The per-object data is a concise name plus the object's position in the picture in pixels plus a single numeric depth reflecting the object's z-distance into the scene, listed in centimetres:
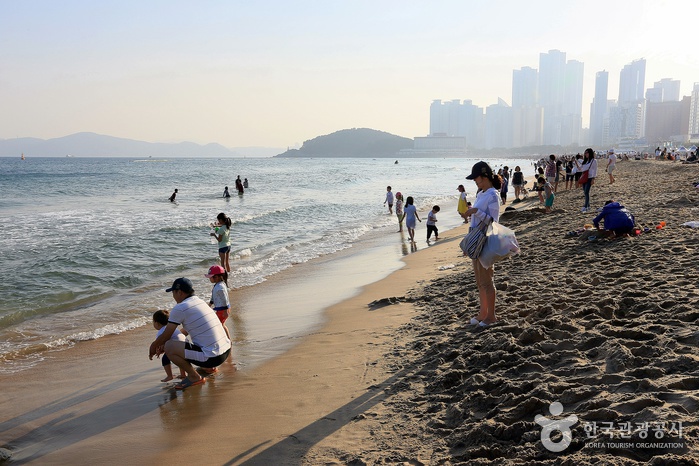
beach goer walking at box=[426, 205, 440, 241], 1466
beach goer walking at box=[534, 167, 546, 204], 1799
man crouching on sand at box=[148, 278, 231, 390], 516
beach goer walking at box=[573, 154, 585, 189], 1659
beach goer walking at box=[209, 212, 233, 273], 1023
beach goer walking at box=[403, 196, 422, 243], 1451
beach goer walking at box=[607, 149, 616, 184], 2191
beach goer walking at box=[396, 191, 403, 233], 1738
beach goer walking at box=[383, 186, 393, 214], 2276
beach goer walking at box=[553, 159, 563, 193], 2109
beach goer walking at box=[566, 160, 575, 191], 2319
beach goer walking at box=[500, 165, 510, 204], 2322
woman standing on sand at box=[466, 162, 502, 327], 502
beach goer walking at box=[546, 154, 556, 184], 1983
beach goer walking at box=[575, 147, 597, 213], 1312
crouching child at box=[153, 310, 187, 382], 532
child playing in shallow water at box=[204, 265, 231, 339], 639
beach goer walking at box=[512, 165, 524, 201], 2275
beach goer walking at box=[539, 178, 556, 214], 1483
